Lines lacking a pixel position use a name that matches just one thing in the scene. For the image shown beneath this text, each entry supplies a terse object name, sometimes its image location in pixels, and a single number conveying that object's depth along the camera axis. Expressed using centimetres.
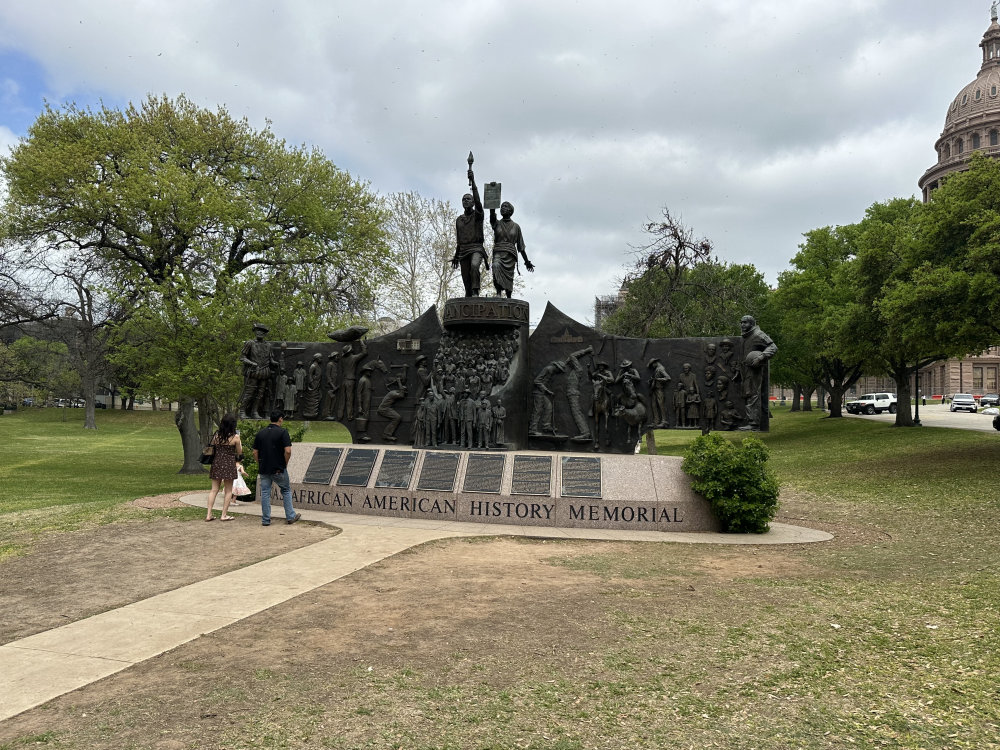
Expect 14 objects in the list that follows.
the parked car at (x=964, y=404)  5300
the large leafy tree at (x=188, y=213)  2225
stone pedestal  1191
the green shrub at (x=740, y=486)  1148
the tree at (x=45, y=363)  5410
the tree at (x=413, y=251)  4012
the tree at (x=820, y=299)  3450
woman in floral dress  1229
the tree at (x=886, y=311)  2186
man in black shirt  1198
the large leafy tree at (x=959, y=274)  1811
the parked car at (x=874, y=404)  5053
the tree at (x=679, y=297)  3008
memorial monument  1286
